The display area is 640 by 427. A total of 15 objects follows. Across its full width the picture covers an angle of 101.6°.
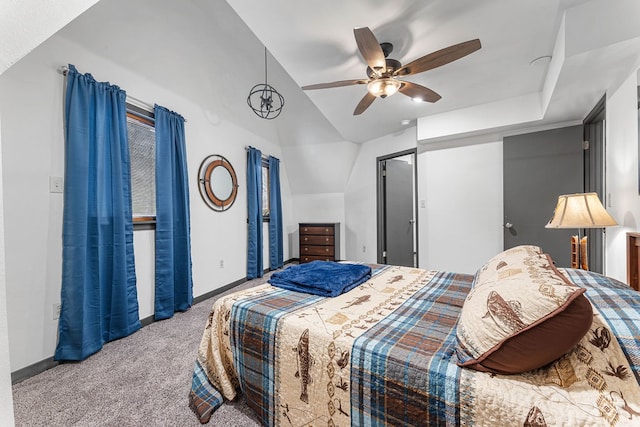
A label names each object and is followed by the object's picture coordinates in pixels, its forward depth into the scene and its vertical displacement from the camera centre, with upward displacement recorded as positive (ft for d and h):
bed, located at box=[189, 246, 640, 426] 2.50 -1.73
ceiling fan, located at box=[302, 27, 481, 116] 5.40 +3.39
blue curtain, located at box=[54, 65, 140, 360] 6.35 -0.29
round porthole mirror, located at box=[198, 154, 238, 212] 10.89 +1.28
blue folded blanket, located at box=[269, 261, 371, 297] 5.30 -1.49
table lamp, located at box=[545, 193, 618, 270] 5.58 -0.17
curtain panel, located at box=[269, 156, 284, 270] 15.38 -0.13
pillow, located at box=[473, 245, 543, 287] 3.91 -0.96
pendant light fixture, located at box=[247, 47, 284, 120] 12.39 +5.66
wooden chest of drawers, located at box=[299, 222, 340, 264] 16.19 -1.99
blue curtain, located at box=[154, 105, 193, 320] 8.79 -0.25
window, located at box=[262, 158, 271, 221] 15.21 +1.17
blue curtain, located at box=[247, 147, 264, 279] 13.24 -0.05
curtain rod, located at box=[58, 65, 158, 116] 8.12 +3.57
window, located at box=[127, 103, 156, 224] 8.41 +1.71
